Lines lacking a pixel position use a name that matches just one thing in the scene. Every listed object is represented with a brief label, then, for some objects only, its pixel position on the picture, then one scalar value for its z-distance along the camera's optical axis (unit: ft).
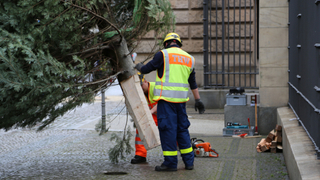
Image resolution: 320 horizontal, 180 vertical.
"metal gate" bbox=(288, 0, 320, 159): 24.93
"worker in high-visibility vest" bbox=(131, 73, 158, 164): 39.22
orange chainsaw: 41.16
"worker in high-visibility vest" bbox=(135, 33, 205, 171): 35.22
